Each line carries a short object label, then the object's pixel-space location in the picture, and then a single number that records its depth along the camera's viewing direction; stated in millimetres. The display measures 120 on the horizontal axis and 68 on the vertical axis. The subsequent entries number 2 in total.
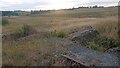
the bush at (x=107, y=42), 5054
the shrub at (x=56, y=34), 5521
